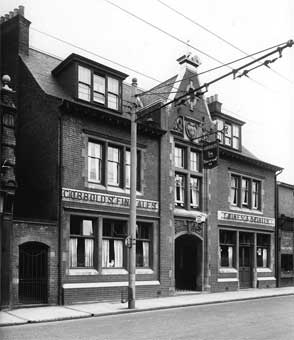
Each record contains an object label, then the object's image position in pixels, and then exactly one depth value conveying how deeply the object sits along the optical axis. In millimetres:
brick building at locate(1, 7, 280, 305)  18594
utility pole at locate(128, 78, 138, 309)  17234
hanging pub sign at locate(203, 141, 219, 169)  23684
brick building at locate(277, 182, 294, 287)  31234
